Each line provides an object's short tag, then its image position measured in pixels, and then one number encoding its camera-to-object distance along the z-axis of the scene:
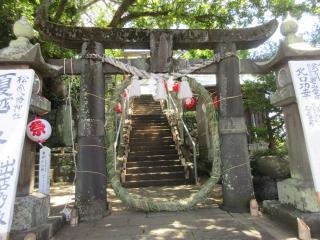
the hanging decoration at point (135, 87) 6.79
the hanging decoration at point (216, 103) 7.19
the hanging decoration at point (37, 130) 5.21
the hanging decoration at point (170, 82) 6.93
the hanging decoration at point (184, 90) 7.02
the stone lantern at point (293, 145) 5.02
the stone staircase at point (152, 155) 10.93
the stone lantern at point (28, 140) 4.74
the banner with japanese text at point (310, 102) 4.44
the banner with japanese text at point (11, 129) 3.80
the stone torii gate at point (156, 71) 6.44
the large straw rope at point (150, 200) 6.66
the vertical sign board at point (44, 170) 5.52
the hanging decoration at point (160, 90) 6.88
